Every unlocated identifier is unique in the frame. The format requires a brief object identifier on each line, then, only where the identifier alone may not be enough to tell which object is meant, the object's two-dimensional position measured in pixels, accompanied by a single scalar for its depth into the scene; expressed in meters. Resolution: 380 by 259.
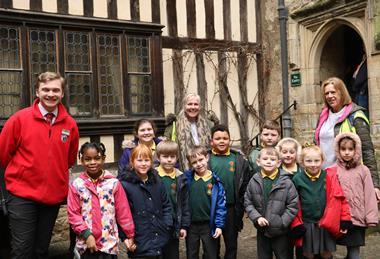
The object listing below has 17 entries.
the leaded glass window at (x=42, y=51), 6.61
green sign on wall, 8.46
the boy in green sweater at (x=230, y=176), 4.18
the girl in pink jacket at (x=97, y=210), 3.39
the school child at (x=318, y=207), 3.73
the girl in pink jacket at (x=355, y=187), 3.79
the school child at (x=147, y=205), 3.56
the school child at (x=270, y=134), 4.22
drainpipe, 6.79
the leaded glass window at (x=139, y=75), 7.49
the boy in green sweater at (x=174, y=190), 3.83
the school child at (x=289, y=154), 4.01
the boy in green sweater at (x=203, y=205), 3.97
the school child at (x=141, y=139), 4.20
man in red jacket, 3.45
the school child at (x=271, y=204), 3.72
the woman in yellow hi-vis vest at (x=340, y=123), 3.96
